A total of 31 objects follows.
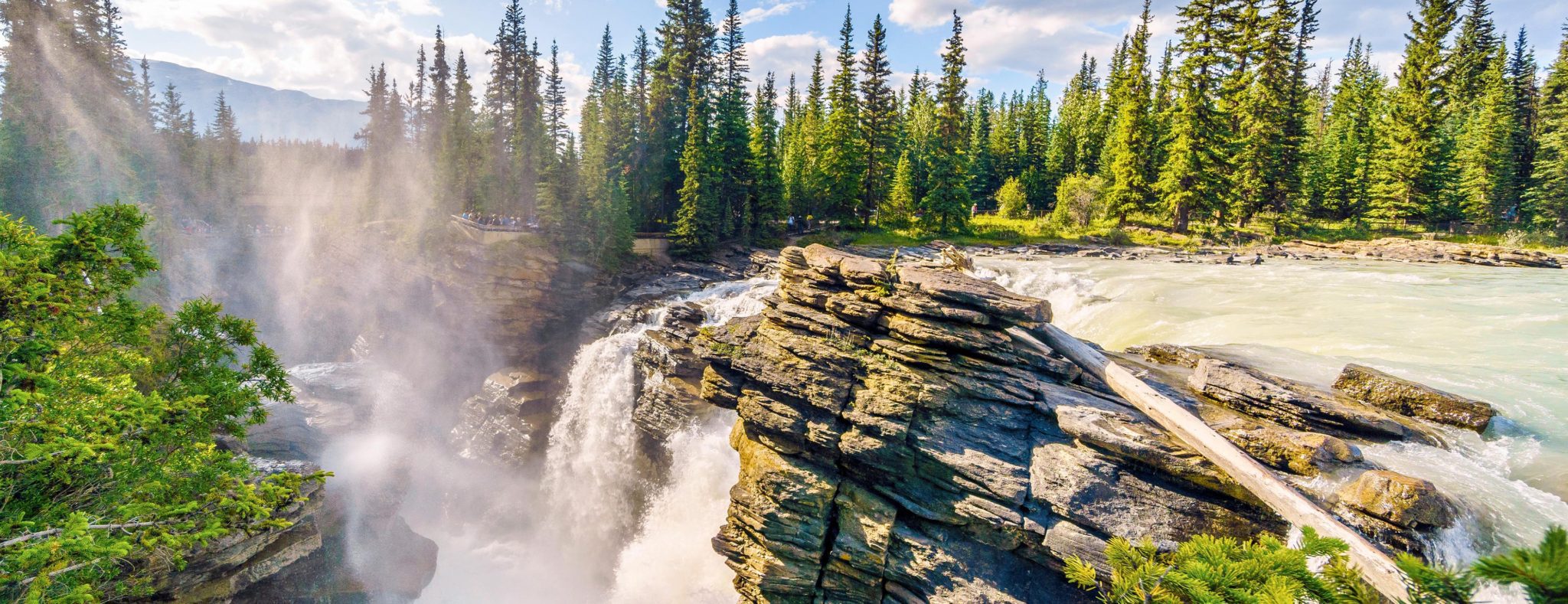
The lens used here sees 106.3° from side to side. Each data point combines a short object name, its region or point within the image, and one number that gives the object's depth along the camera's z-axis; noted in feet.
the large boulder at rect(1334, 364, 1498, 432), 33.27
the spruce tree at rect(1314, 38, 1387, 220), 152.25
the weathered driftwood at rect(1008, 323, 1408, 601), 22.43
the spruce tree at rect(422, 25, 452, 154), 158.51
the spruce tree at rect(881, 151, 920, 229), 159.02
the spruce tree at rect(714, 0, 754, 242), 142.00
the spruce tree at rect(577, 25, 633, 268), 119.03
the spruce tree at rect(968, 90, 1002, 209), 205.67
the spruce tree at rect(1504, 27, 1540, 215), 140.36
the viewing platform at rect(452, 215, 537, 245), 119.96
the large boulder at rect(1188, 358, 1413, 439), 32.60
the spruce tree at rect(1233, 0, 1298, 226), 134.31
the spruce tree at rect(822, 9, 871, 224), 156.35
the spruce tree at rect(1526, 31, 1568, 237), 122.11
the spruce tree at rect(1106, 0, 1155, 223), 144.46
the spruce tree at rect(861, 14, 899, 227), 158.81
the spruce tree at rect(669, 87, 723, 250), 130.31
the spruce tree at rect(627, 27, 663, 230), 143.74
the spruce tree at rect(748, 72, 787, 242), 145.69
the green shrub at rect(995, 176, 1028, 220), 175.32
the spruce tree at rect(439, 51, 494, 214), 140.26
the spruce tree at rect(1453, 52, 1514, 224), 131.64
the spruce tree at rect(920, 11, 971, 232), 151.02
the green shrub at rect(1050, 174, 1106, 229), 150.20
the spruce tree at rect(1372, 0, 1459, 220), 139.85
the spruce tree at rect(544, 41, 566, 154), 156.46
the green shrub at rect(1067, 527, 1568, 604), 11.02
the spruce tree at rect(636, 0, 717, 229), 147.43
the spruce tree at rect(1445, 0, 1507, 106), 167.63
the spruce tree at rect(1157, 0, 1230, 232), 134.00
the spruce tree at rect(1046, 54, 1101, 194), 190.29
